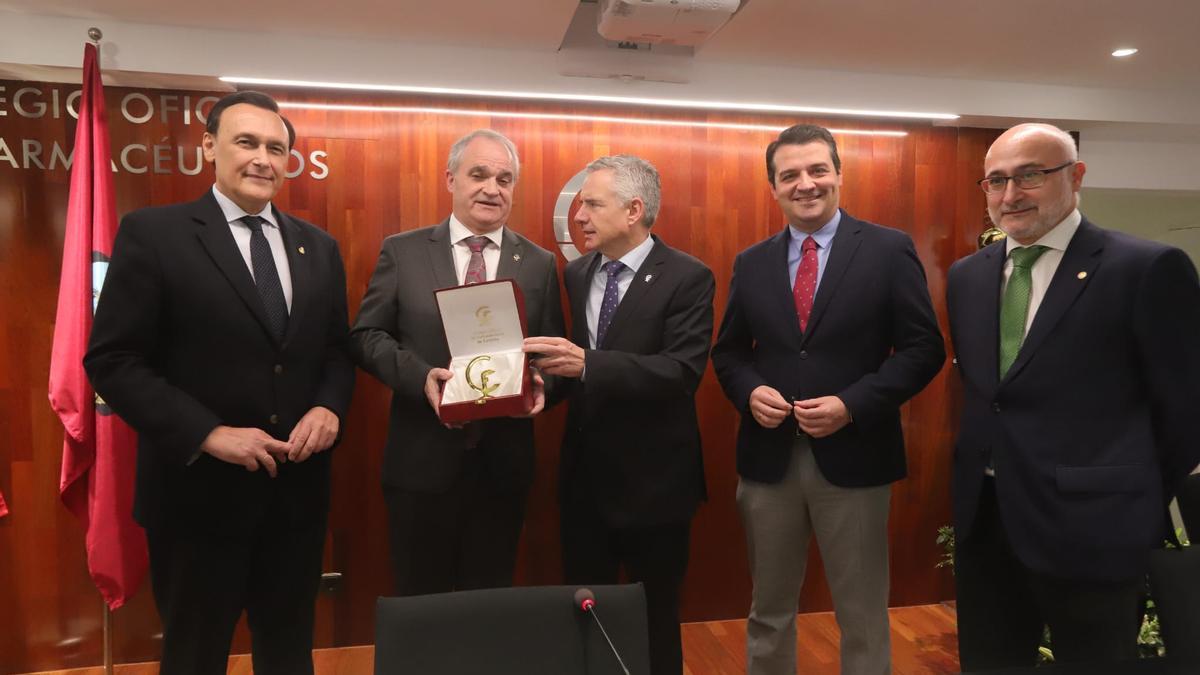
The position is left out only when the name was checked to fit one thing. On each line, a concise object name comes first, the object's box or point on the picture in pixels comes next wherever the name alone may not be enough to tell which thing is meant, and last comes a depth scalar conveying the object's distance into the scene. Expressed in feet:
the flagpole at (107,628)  9.60
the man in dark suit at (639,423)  7.72
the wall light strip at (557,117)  11.03
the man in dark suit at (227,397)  6.34
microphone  4.35
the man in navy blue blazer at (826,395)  7.55
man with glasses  6.06
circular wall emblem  11.50
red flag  9.21
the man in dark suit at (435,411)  7.72
